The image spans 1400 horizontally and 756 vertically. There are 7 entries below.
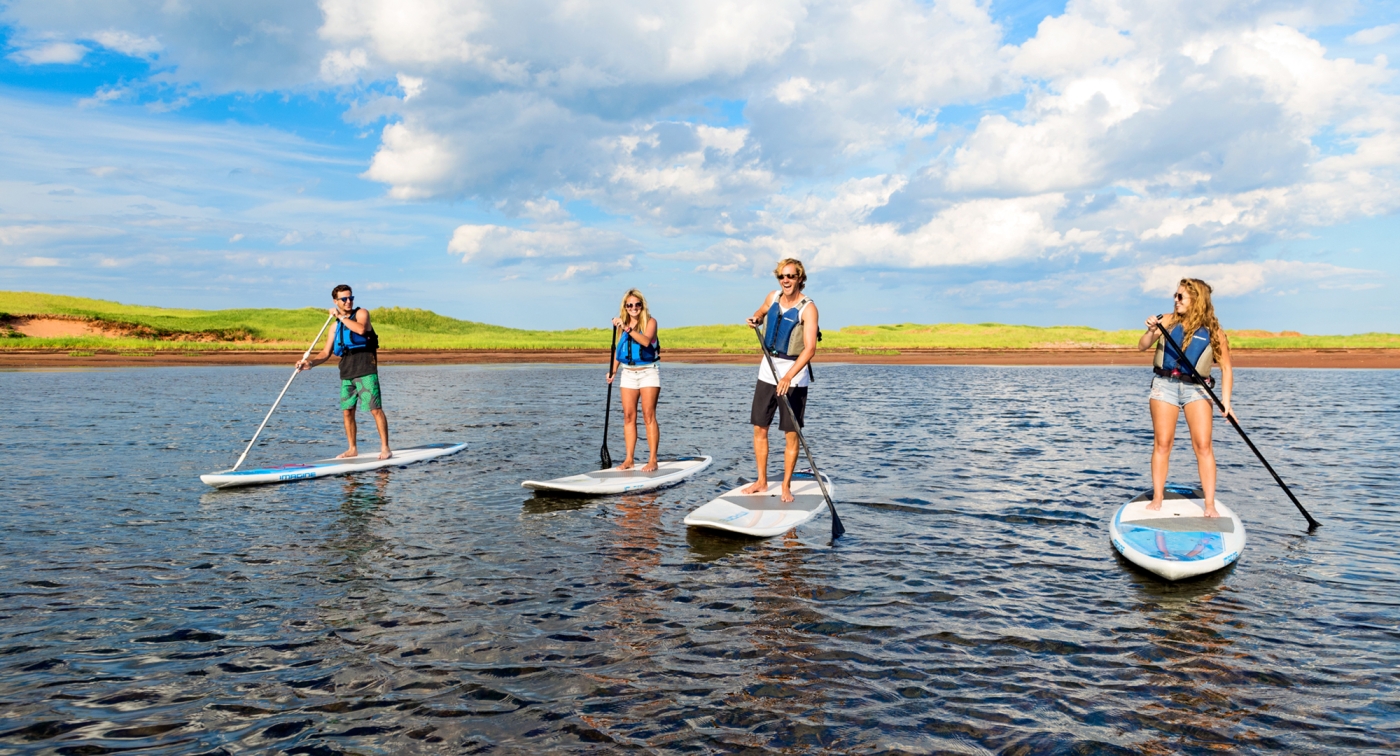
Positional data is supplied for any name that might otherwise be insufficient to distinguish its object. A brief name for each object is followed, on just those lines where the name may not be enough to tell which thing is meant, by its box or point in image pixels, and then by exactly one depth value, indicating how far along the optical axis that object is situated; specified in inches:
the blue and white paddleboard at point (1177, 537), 304.8
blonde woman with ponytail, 492.1
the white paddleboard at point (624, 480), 454.6
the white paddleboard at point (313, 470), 490.6
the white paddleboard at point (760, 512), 366.3
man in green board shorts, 548.4
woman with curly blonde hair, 356.8
